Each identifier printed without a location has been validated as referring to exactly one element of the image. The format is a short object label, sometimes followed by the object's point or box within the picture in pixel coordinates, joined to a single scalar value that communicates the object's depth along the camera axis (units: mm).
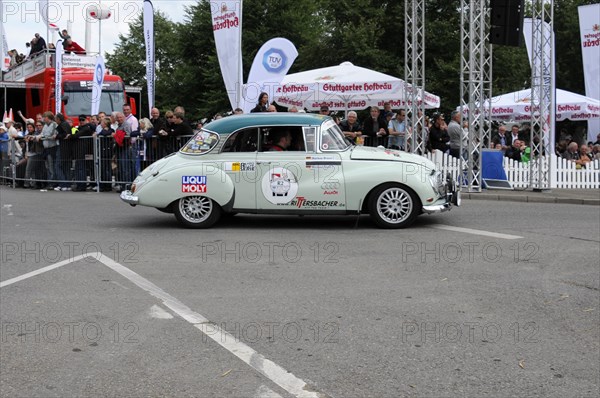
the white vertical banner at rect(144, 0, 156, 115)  23547
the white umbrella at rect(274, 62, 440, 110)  20344
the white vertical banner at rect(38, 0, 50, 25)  27858
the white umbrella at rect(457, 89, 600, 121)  24031
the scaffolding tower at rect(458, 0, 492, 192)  17984
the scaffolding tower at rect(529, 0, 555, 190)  18203
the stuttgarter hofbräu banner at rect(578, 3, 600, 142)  26672
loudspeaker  16062
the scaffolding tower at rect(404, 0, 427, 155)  19406
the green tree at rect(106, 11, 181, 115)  71875
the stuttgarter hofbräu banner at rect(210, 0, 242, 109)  20094
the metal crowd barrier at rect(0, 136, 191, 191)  18312
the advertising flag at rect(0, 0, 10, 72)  31547
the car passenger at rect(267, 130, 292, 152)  12016
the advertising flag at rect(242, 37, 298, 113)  20734
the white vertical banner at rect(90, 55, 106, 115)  23359
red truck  25656
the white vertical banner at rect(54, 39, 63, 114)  23870
